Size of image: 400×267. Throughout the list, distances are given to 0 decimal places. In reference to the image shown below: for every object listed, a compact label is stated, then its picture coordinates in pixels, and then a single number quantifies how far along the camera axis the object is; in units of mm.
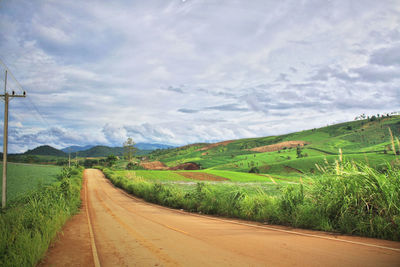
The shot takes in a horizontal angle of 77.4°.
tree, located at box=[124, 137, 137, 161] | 108194
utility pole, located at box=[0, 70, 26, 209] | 21256
